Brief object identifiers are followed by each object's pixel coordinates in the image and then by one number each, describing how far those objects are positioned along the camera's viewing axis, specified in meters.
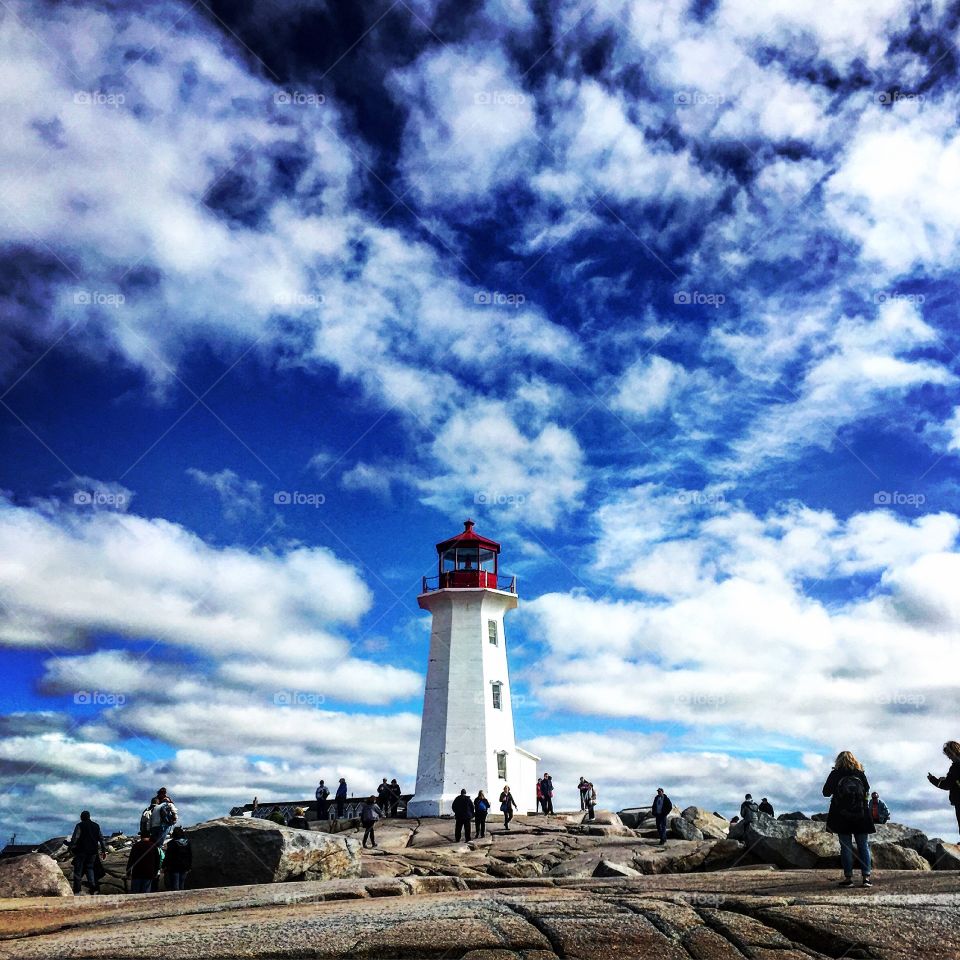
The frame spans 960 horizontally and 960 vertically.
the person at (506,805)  32.88
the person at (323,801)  35.81
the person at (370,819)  27.67
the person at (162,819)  17.06
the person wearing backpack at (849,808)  11.45
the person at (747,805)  29.10
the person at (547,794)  38.69
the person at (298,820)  29.58
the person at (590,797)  38.64
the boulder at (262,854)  17.45
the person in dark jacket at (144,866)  16.83
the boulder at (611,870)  16.73
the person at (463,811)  29.25
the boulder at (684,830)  28.14
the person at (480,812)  30.06
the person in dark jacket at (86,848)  19.52
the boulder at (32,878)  15.75
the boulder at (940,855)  16.81
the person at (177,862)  16.95
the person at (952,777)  12.53
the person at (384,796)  38.34
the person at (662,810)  26.05
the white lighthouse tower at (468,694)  38.25
